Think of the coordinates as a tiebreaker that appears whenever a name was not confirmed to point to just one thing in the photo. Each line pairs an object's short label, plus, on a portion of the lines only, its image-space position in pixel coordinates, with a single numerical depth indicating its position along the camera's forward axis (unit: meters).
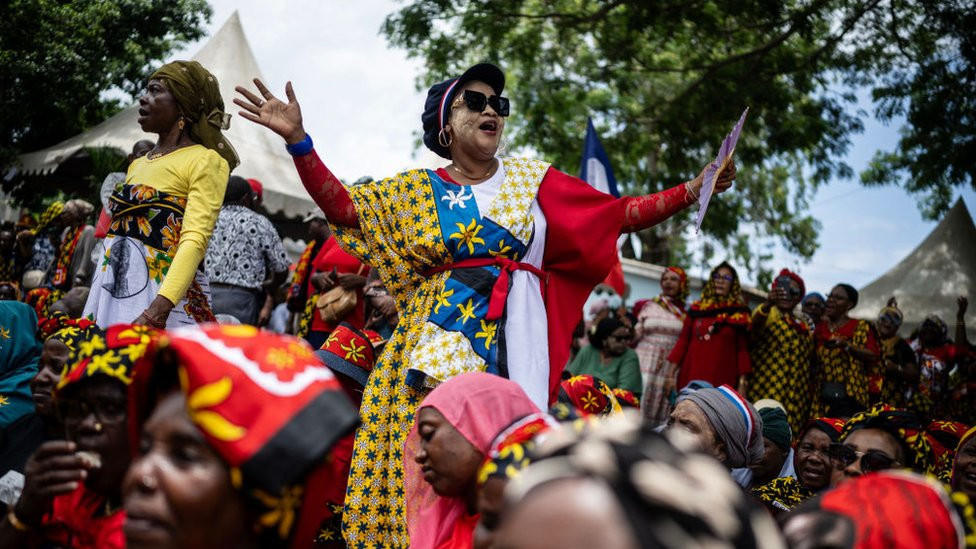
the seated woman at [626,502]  1.41
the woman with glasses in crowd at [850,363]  9.42
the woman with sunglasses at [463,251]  4.21
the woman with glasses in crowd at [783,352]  9.34
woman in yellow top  4.23
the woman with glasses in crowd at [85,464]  2.37
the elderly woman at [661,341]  10.66
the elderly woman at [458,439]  3.22
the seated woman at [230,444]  1.72
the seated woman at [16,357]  4.06
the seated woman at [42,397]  3.59
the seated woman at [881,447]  4.02
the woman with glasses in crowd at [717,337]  9.49
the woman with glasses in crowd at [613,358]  9.96
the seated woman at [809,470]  4.80
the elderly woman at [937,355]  11.33
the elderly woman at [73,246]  7.94
